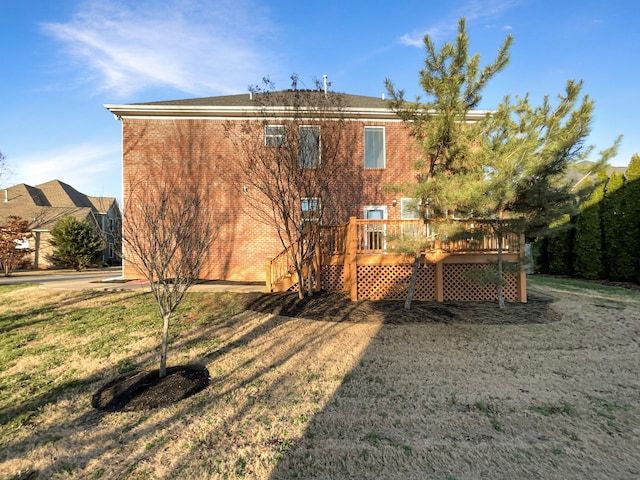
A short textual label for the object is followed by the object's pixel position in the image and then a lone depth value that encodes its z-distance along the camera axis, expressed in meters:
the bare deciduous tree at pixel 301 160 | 8.13
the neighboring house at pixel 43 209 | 24.34
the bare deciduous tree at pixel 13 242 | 19.83
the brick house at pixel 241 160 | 11.61
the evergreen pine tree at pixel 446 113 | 6.16
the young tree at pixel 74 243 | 20.89
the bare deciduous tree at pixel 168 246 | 3.89
